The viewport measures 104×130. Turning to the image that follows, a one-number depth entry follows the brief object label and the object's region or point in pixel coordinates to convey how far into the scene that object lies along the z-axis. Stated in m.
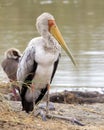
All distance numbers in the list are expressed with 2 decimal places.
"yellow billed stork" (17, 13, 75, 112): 15.53
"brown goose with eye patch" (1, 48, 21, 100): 20.36
